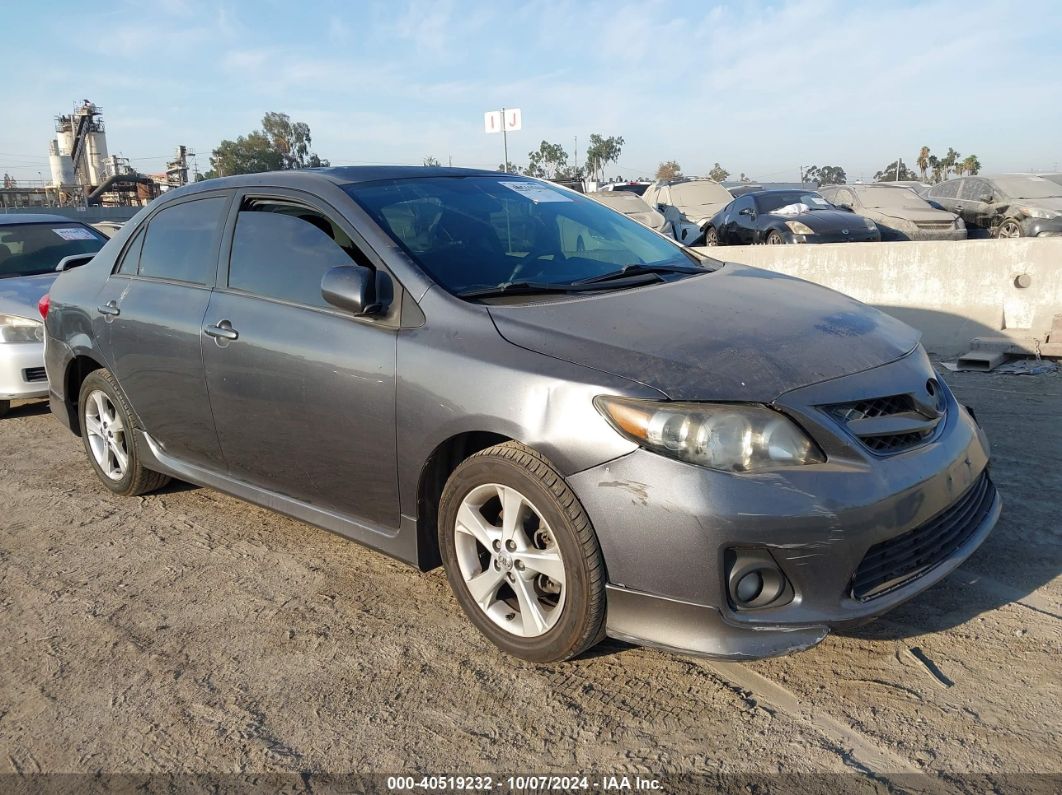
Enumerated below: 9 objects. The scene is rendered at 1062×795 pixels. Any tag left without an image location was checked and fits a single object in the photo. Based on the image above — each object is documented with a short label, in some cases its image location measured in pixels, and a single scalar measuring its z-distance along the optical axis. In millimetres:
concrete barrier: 6906
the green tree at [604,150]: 84750
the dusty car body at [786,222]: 13031
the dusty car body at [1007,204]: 15055
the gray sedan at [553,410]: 2514
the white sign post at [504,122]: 14664
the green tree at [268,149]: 66188
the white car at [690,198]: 19859
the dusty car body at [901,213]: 14469
